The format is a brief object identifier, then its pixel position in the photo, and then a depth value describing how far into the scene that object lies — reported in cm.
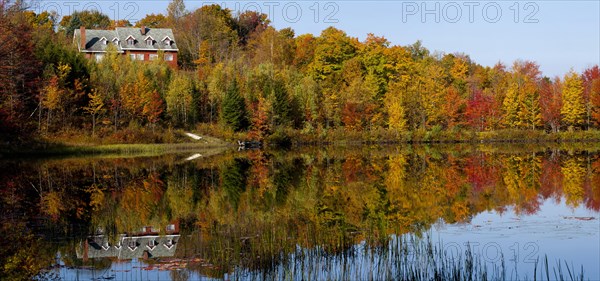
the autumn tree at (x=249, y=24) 10050
